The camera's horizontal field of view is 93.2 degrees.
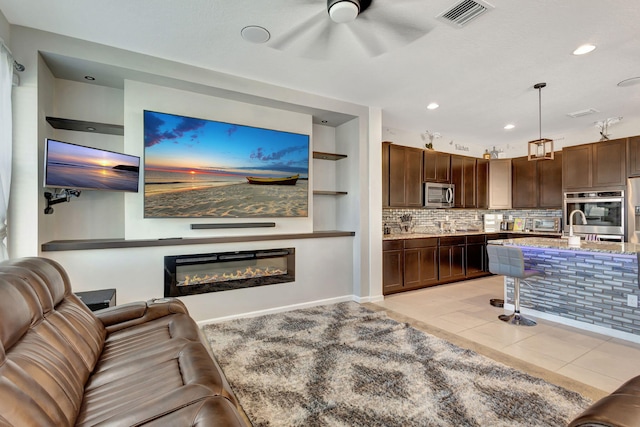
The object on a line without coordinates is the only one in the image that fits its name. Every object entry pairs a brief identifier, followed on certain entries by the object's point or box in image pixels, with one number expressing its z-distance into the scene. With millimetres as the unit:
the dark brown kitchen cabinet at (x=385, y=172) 5051
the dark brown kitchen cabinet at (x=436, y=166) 5558
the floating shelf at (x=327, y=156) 4379
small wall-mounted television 2428
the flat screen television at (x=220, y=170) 3275
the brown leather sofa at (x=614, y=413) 899
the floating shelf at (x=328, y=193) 4336
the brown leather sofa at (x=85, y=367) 996
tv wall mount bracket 2754
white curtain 2203
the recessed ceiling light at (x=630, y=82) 3473
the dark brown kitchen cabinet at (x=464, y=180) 6004
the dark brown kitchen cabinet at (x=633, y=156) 4707
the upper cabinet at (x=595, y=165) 4898
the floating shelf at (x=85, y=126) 2909
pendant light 3654
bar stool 3389
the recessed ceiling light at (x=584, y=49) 2793
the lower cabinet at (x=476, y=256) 5699
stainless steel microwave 5527
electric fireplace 3291
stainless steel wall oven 4859
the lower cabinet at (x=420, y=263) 4914
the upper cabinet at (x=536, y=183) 5871
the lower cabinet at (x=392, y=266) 4691
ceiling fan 2176
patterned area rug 1839
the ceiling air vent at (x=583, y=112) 4547
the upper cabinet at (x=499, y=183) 6535
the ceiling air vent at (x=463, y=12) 2227
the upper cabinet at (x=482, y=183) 6391
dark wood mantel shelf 2764
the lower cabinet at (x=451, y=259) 5312
